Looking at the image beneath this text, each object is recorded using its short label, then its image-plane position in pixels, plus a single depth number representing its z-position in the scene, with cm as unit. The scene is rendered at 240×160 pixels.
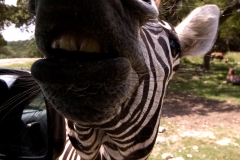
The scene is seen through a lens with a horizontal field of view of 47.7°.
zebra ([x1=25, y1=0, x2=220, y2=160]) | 81
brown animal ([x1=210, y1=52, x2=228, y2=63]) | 2475
